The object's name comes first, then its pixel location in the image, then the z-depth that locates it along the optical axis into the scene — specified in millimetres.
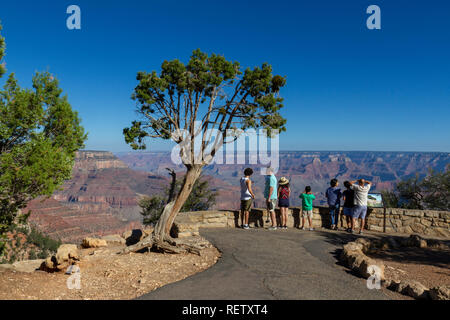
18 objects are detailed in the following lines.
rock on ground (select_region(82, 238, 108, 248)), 11594
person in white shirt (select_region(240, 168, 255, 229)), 11053
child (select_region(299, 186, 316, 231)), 11258
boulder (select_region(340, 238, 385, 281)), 6219
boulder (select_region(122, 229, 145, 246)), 12695
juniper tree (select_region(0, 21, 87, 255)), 8305
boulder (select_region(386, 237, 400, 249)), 9953
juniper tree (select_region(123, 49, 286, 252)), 10047
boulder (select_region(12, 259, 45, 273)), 8578
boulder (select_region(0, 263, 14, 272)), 7062
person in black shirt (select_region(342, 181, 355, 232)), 11211
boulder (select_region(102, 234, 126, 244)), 12227
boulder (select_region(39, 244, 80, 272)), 7762
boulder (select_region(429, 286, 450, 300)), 4945
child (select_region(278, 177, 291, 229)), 11406
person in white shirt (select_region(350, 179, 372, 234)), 10727
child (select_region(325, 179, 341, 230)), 11594
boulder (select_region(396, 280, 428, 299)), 5234
